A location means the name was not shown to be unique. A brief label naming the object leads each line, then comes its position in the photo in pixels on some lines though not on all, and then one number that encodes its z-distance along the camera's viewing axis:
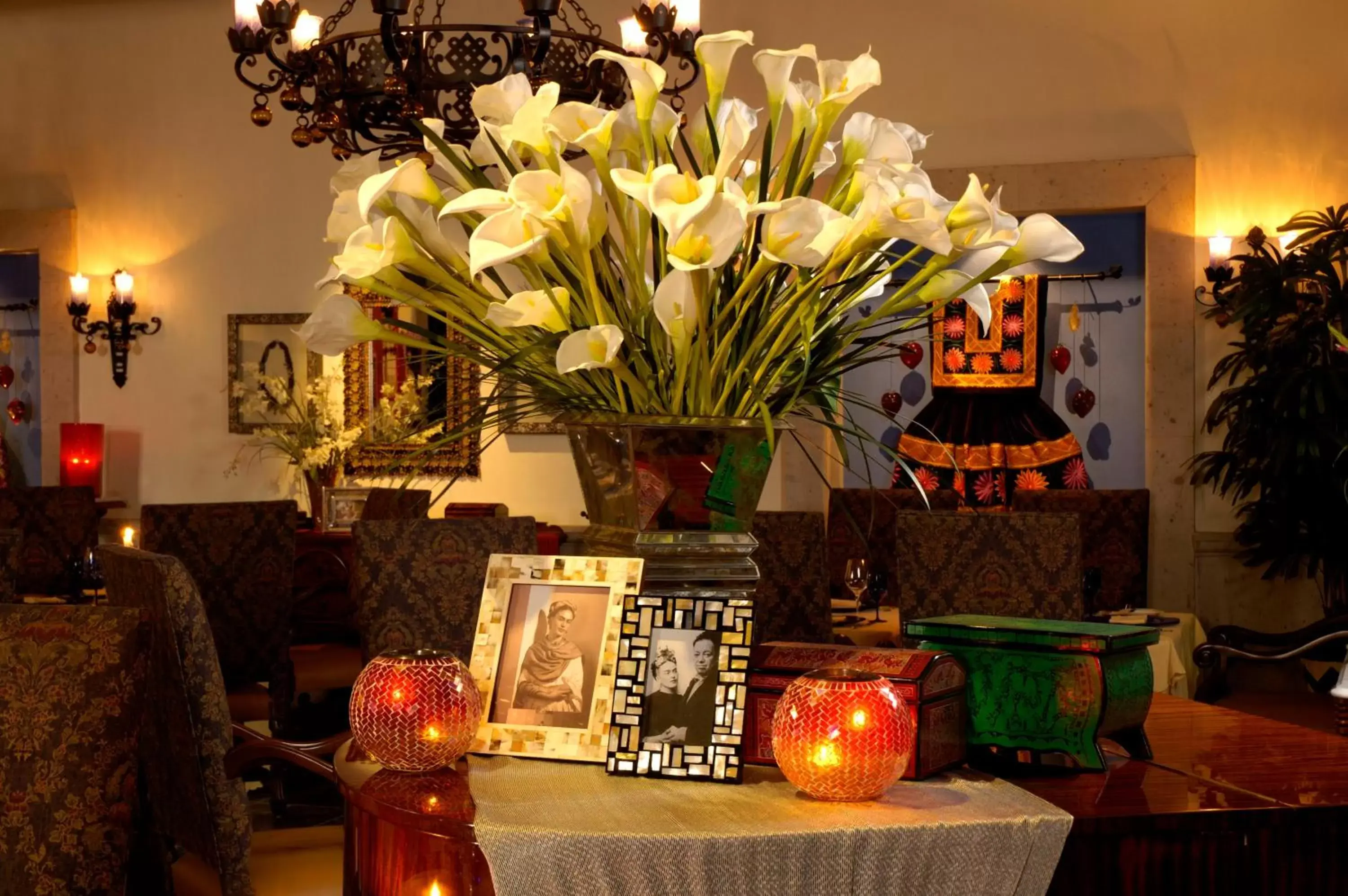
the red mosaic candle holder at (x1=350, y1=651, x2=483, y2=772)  1.43
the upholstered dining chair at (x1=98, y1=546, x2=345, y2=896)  2.44
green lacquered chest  1.49
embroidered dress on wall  7.93
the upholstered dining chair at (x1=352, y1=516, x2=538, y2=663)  3.59
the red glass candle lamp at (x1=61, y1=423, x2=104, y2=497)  7.21
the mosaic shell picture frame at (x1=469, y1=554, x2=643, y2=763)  1.48
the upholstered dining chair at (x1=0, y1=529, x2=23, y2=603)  3.12
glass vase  1.50
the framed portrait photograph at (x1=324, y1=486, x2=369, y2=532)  6.55
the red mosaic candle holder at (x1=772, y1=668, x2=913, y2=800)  1.31
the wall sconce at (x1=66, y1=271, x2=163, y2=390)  7.43
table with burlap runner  1.23
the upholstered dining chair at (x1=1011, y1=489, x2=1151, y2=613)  6.05
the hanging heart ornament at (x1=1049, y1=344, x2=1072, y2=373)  8.35
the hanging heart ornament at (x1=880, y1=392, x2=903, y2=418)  8.16
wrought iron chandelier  3.50
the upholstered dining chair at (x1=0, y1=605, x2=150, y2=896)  1.87
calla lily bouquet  1.37
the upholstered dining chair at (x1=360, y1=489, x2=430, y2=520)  5.27
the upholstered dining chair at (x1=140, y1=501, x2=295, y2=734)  4.56
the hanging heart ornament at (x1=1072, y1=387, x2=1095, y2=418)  8.32
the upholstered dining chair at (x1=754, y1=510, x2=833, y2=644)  4.47
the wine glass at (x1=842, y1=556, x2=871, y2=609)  4.16
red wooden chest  1.42
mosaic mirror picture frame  1.42
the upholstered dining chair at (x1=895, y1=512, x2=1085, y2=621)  3.86
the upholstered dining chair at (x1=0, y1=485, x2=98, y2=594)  5.73
